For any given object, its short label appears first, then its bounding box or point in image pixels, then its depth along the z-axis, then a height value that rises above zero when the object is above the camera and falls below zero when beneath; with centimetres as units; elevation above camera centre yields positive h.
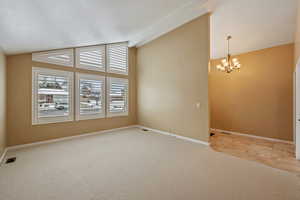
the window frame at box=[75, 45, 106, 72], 430 +138
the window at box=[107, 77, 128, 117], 503 +11
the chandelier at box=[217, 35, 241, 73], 387 +105
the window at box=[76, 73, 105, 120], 433 +10
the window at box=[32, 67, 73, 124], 359 +10
